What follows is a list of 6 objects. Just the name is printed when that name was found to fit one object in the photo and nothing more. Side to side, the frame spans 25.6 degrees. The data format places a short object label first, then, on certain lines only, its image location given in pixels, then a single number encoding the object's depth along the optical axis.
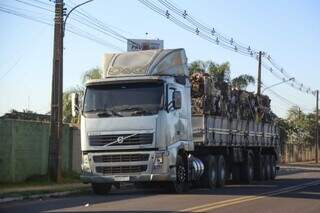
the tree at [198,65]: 60.40
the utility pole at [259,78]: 49.11
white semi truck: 20.23
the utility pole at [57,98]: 25.41
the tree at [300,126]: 90.25
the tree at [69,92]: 48.76
